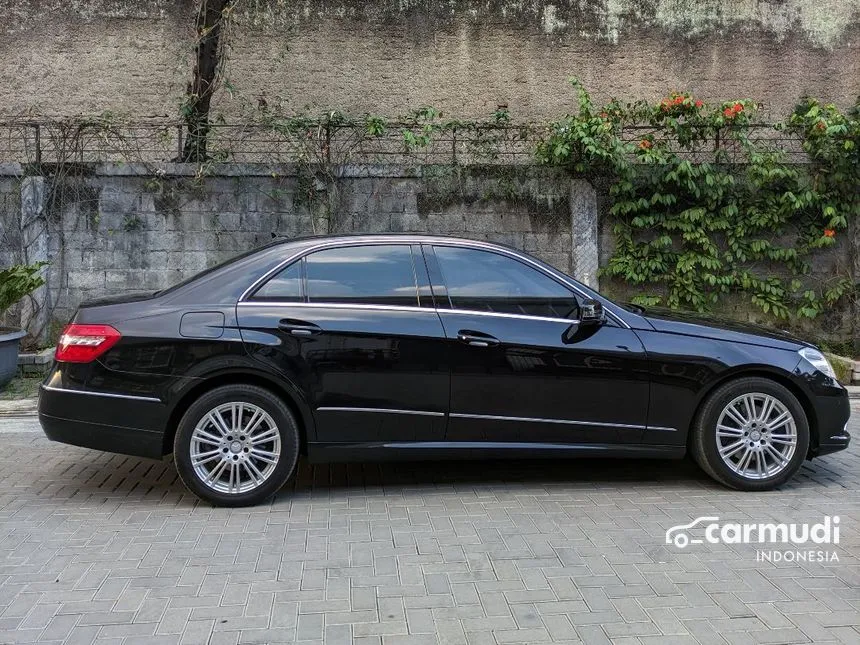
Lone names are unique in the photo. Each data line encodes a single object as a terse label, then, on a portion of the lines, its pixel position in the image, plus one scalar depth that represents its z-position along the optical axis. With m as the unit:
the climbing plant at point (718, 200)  9.82
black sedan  4.95
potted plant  8.28
